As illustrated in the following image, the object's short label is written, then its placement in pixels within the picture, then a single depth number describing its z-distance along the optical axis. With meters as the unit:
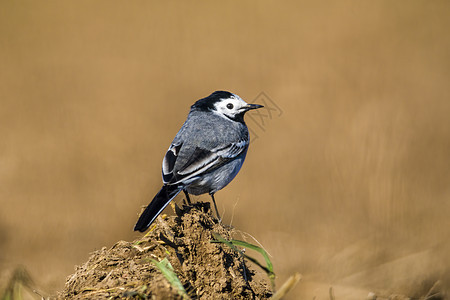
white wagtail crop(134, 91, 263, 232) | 11.38
